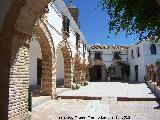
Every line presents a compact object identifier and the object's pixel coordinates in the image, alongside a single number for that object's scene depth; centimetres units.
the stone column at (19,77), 339
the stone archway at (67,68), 1015
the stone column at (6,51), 324
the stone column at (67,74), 1018
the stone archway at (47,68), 710
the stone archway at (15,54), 328
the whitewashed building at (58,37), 723
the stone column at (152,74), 1163
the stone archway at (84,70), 1622
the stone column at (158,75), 864
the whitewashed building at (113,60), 1910
